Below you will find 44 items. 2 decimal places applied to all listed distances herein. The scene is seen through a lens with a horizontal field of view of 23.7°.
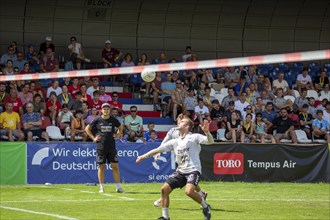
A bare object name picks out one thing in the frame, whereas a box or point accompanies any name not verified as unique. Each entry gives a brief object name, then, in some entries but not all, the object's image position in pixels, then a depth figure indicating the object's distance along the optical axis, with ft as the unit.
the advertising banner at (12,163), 73.67
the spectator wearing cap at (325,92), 100.63
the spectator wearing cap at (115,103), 85.76
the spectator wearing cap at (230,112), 86.28
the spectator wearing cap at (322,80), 103.77
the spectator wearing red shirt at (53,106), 82.07
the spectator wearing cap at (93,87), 88.81
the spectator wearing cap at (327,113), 92.12
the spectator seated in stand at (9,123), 77.66
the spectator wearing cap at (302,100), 95.77
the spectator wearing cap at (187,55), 102.12
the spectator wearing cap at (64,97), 84.28
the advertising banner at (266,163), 78.89
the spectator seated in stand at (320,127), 89.97
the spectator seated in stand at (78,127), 79.61
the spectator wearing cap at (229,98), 91.48
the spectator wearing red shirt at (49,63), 91.09
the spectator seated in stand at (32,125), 78.38
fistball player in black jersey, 64.54
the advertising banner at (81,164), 75.00
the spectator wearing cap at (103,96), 87.42
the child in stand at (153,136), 81.87
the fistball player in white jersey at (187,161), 45.91
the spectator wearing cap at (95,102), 84.99
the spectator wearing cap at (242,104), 90.53
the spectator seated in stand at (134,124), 83.21
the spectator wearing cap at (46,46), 93.88
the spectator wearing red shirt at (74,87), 87.61
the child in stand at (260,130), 86.53
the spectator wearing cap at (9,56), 90.48
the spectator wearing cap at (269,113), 90.51
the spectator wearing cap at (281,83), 98.96
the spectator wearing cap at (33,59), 92.02
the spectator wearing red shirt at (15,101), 80.81
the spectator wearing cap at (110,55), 98.48
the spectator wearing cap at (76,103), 83.30
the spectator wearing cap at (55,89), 85.93
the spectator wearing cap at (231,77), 100.70
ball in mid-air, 40.66
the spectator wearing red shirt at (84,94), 85.51
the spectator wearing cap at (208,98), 91.45
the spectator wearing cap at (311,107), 94.52
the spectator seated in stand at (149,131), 82.80
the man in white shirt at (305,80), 101.65
